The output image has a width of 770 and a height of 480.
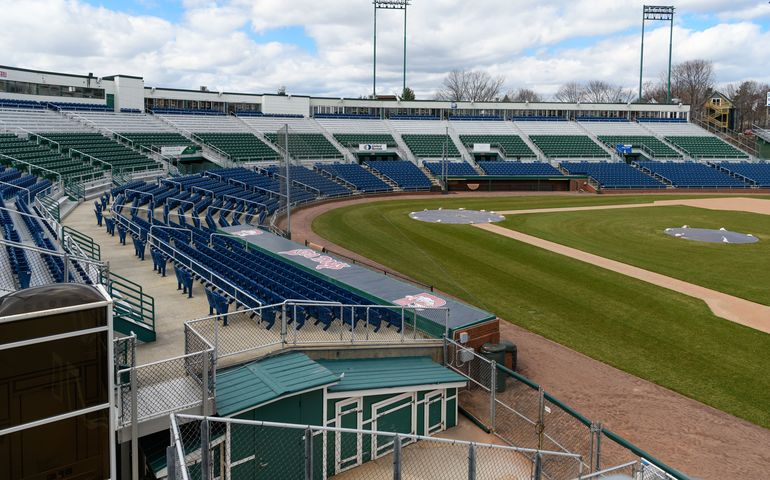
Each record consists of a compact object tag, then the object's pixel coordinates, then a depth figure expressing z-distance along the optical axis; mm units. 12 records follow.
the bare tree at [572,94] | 149500
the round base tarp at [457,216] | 39750
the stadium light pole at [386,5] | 81750
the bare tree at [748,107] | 119688
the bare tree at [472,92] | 133625
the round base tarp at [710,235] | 33362
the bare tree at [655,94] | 134300
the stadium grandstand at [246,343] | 9297
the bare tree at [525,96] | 159625
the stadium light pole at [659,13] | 86938
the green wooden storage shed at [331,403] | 10125
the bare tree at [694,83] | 119562
